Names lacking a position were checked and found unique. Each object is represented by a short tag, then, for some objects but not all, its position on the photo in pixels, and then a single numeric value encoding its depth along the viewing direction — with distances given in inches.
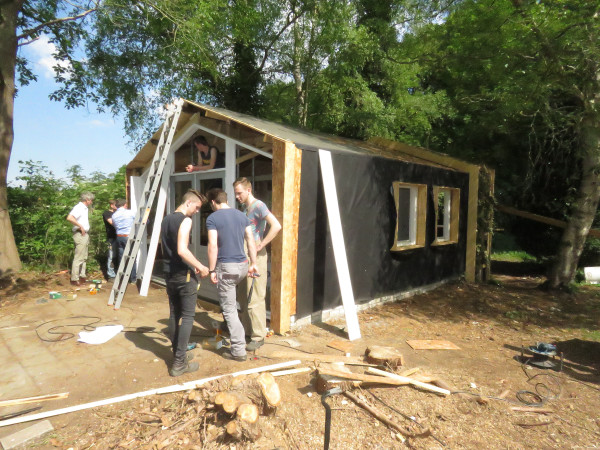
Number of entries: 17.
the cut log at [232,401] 109.8
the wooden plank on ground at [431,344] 200.8
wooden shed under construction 203.8
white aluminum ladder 243.2
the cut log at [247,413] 108.2
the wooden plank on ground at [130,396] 120.7
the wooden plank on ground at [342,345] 188.1
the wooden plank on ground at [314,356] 164.7
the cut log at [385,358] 156.3
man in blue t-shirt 157.6
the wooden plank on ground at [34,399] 129.9
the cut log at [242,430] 106.0
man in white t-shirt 288.0
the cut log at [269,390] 116.9
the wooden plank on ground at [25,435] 109.3
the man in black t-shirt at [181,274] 145.6
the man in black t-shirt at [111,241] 314.8
